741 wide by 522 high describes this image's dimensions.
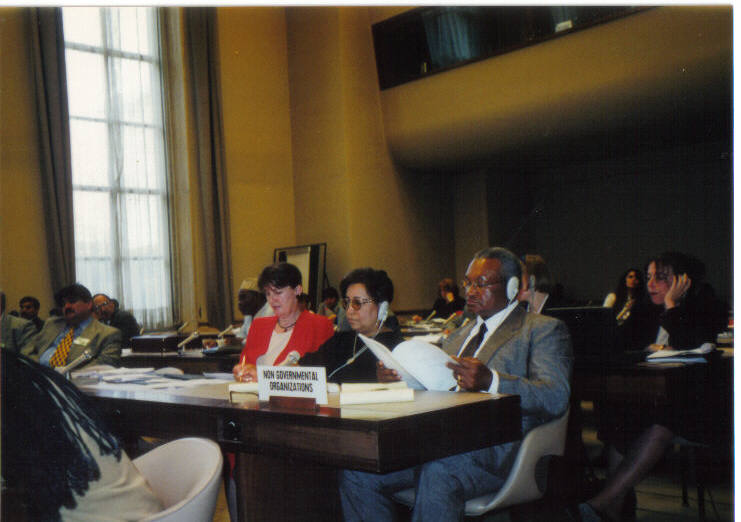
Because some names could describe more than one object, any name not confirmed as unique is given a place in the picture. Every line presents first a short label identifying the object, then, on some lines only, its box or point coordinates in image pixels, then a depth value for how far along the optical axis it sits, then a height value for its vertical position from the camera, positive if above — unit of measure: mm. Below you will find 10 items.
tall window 9547 +921
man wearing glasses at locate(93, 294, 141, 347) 7438 -827
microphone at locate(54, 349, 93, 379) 3160 -545
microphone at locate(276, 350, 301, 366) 2808 -484
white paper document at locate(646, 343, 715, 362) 3287 -628
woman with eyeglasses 2949 -366
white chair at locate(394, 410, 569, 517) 2143 -720
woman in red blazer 3348 -447
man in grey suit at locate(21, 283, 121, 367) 4129 -555
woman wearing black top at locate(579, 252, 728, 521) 2896 -783
